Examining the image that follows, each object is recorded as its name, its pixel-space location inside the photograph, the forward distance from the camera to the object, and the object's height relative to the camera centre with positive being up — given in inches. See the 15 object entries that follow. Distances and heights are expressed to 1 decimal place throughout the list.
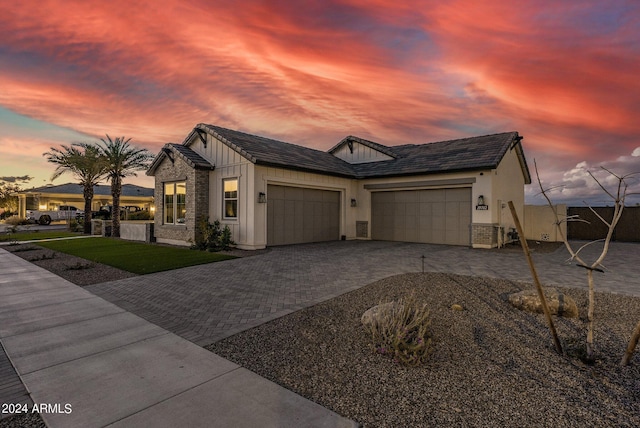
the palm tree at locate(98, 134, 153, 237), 853.2 +132.2
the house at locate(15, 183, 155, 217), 1636.3 +50.8
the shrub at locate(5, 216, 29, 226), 1126.2 -56.3
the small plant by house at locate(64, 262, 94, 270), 366.3 -71.9
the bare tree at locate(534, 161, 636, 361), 133.9 +5.8
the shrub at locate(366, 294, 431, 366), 144.8 -62.8
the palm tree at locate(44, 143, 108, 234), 889.5 +124.1
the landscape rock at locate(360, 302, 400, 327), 171.8 -58.3
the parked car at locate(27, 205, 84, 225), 1330.0 -35.9
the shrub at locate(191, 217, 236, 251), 535.5 -52.5
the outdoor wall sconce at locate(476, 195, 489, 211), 557.6 +12.2
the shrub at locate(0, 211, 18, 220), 1717.5 -43.4
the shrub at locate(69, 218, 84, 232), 963.3 -59.2
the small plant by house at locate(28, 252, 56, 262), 436.5 -74.0
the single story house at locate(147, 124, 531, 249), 553.6 +37.9
